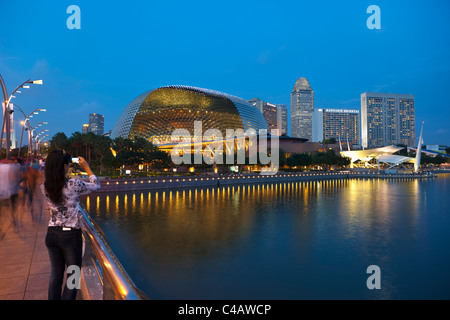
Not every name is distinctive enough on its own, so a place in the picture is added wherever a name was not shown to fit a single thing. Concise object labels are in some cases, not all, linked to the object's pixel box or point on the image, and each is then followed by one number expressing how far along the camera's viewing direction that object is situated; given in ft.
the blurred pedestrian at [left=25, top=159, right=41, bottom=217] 37.60
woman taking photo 11.80
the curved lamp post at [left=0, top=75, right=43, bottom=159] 61.63
